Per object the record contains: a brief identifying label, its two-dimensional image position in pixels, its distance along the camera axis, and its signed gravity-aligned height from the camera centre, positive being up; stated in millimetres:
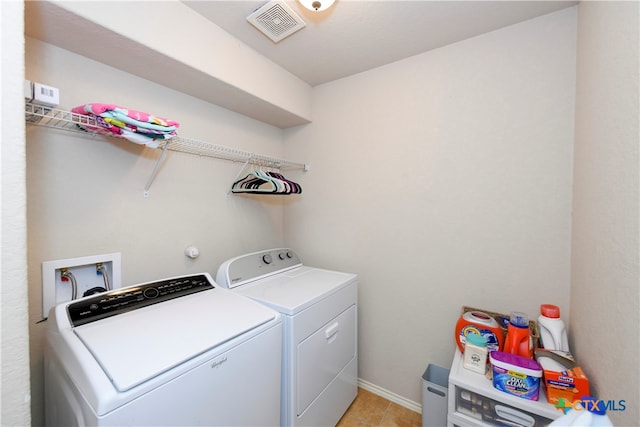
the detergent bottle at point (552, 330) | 1215 -616
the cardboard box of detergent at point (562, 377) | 992 -717
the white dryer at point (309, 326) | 1300 -719
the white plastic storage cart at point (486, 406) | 1060 -912
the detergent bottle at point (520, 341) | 1227 -670
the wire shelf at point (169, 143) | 1053 +386
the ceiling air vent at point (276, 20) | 1337 +1078
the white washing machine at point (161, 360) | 725 -519
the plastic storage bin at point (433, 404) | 1479 -1207
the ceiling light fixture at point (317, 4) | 1253 +1040
